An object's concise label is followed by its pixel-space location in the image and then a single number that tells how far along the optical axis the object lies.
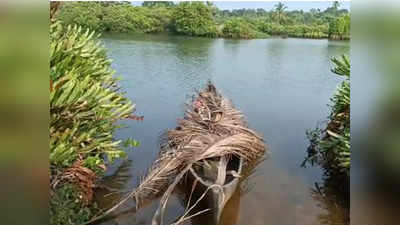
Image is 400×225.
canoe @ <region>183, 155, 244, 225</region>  4.34
